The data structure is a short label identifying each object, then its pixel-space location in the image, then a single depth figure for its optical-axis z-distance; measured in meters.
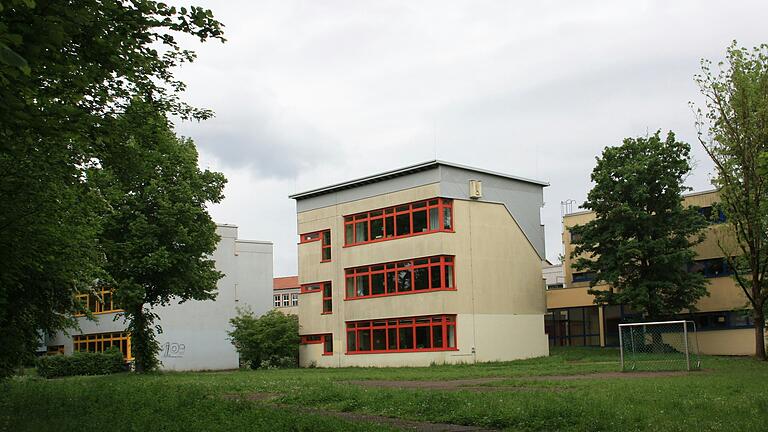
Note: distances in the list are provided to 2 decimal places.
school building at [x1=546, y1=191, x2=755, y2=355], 43.72
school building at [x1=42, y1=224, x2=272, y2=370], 55.16
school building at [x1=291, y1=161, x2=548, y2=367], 42.97
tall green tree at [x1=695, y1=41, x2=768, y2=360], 34.41
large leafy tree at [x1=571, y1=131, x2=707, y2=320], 40.59
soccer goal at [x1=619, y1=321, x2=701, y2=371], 30.31
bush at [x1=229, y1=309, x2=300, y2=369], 49.25
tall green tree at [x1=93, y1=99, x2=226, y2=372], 39.69
